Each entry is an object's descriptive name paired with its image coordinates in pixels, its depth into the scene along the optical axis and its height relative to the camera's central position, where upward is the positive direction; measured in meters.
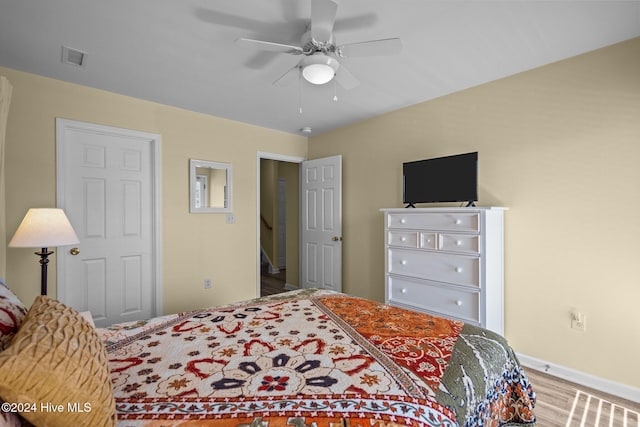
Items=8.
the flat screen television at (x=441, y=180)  2.76 +0.34
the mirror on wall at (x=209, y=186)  3.67 +0.37
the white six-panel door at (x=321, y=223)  4.21 -0.12
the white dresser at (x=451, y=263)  2.57 -0.45
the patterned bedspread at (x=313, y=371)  0.94 -0.60
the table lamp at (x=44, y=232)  2.16 -0.11
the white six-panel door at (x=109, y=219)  2.91 -0.02
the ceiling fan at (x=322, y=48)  1.73 +1.04
